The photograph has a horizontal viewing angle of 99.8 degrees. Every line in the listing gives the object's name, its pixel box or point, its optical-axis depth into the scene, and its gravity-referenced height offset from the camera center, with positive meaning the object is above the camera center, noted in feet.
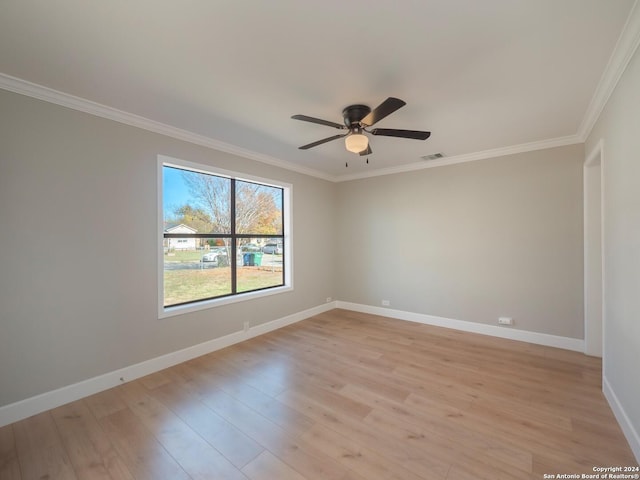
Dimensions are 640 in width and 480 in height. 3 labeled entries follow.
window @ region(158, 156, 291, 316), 10.55 +0.21
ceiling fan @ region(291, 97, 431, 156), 7.45 +3.34
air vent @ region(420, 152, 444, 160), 13.21 +4.23
